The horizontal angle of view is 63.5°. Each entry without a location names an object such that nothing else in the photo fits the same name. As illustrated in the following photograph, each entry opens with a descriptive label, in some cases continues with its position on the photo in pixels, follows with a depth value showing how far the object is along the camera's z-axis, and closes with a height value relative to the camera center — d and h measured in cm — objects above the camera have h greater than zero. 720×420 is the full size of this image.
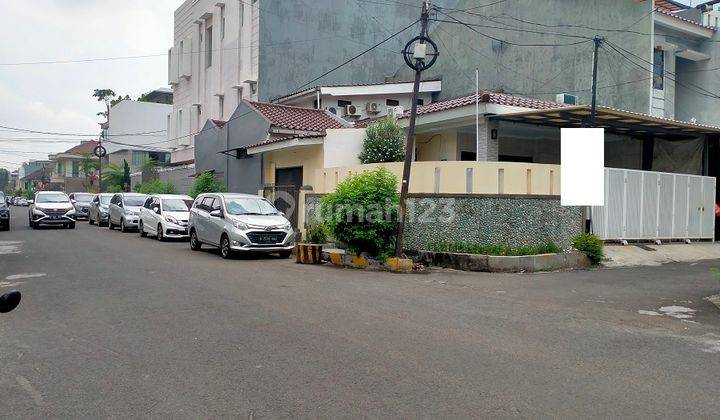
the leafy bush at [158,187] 3215 +76
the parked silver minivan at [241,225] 1498 -63
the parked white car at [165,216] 2078 -58
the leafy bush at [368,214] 1395 -25
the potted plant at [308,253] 1473 -127
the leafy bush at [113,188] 4396 +90
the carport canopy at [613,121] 1516 +247
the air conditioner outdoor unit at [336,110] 2685 +430
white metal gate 1600 +5
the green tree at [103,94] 7275 +1326
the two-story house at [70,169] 6606 +383
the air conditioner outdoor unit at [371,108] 2598 +432
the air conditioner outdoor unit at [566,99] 2020 +384
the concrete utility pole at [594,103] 1466 +267
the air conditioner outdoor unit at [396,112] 2005 +331
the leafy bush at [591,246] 1431 -96
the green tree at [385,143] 1864 +199
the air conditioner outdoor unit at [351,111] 2550 +408
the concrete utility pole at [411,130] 1364 +180
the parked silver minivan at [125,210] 2473 -45
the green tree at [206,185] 2664 +75
